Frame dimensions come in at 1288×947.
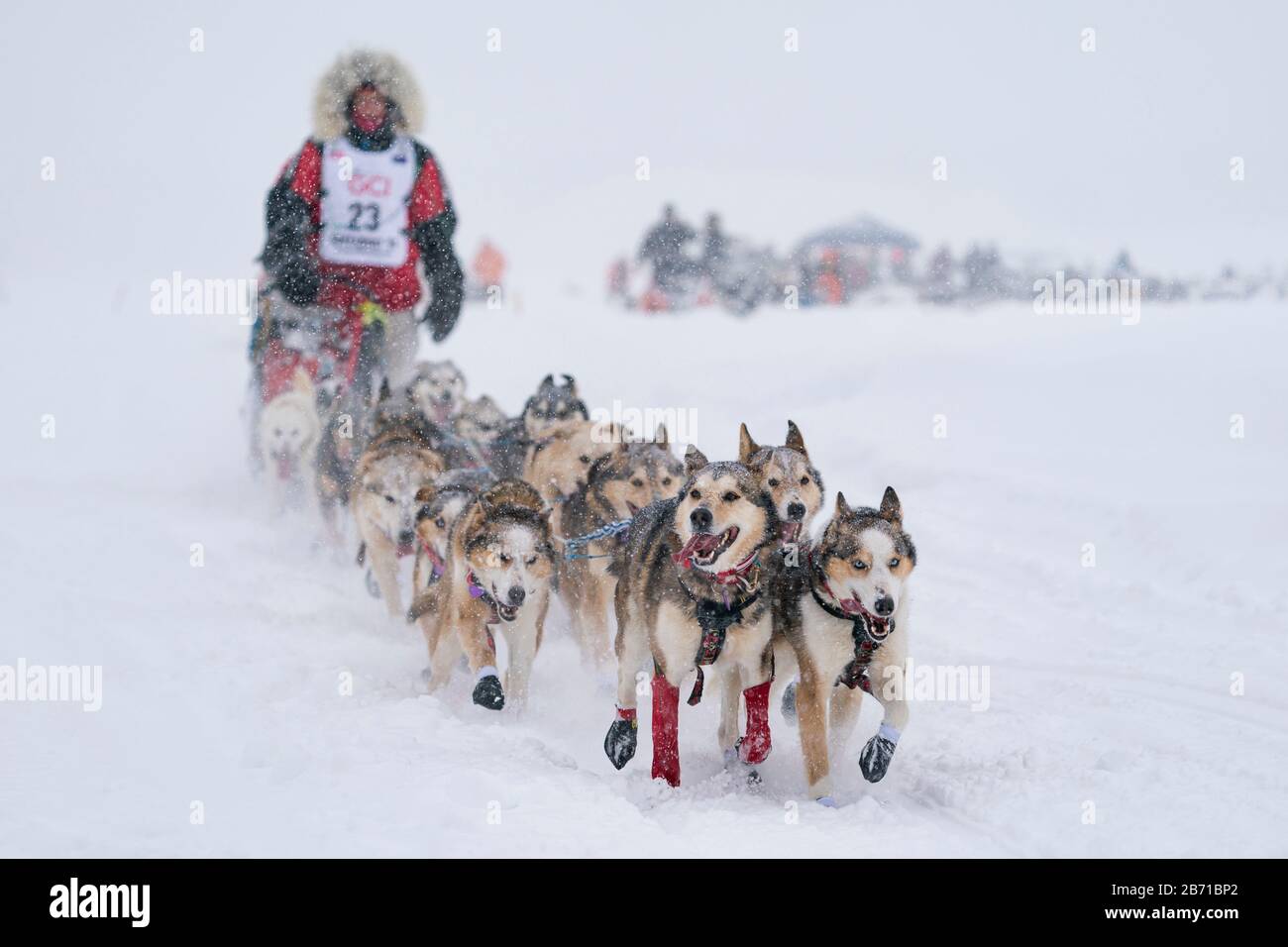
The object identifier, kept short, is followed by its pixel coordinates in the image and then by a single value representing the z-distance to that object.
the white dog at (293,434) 6.38
